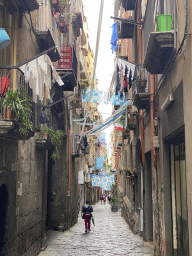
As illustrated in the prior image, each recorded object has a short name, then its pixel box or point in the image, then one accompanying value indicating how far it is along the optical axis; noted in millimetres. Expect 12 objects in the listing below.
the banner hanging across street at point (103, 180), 28812
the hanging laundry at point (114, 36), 14625
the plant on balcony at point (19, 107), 6312
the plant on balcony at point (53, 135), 10805
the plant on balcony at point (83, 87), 25103
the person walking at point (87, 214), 16031
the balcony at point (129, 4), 13734
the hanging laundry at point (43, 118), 10250
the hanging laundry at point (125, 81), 11423
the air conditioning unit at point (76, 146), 19702
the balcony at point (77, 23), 19975
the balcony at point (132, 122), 15587
